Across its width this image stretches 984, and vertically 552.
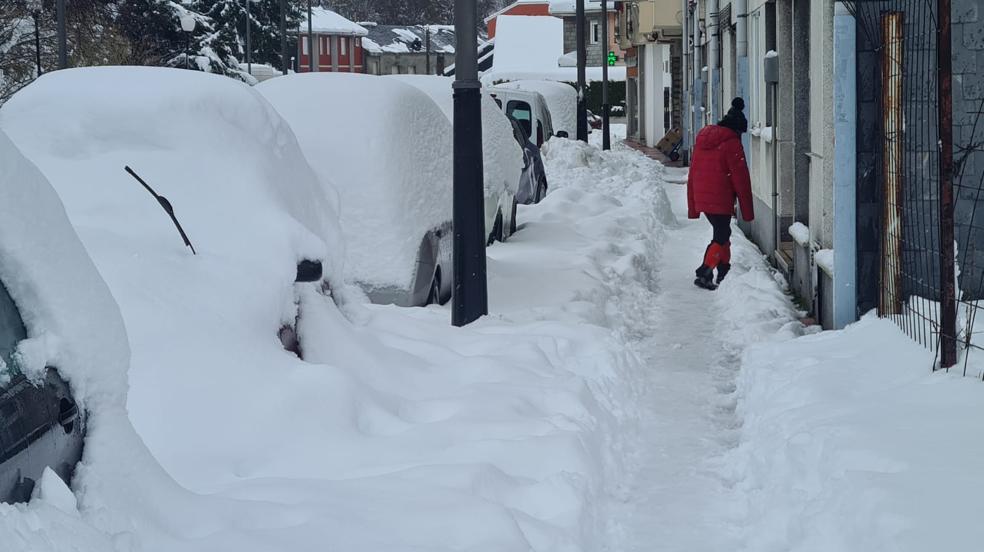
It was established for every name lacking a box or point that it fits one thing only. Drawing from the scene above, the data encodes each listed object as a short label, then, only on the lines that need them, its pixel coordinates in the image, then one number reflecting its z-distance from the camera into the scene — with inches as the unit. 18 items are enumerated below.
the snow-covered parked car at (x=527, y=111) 1091.3
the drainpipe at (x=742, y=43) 673.0
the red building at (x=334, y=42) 4200.3
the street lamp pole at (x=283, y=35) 1744.3
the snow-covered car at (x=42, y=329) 131.0
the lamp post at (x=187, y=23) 1307.8
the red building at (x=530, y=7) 3602.4
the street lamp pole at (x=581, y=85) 1307.8
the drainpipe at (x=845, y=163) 347.6
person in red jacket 495.2
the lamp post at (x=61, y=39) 786.8
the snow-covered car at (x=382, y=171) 366.3
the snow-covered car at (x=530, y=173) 765.9
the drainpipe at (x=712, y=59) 864.9
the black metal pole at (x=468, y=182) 358.3
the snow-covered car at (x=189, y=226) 219.3
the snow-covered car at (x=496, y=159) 542.6
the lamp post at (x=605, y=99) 1395.2
